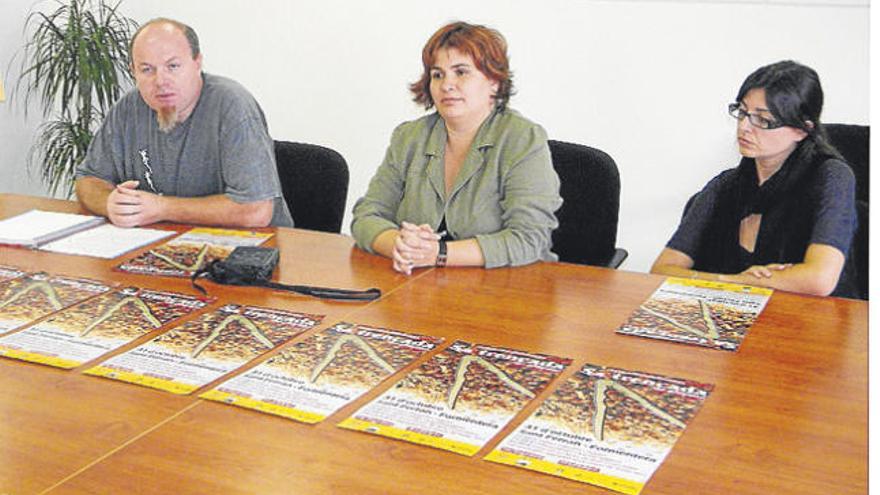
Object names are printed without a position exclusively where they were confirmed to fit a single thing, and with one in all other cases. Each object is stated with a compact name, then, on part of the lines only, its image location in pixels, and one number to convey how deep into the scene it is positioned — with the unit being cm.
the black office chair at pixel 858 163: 271
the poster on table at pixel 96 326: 200
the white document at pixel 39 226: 279
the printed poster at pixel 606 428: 154
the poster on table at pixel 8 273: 248
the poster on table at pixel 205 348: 189
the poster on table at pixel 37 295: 221
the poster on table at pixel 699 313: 209
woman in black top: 258
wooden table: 153
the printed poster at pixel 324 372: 177
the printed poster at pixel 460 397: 166
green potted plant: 484
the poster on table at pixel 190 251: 255
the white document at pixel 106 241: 272
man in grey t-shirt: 302
